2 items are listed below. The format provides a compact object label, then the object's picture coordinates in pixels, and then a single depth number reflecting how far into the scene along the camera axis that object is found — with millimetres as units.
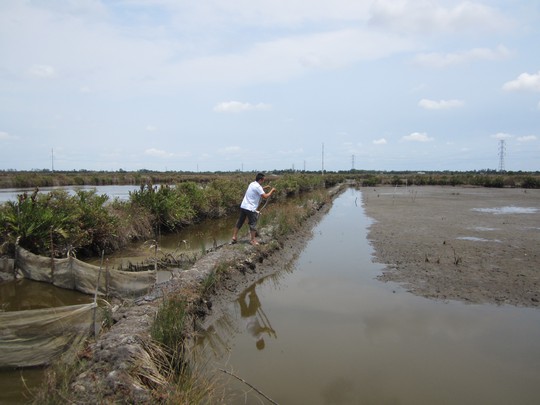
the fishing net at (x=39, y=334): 4523
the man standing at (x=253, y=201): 9820
